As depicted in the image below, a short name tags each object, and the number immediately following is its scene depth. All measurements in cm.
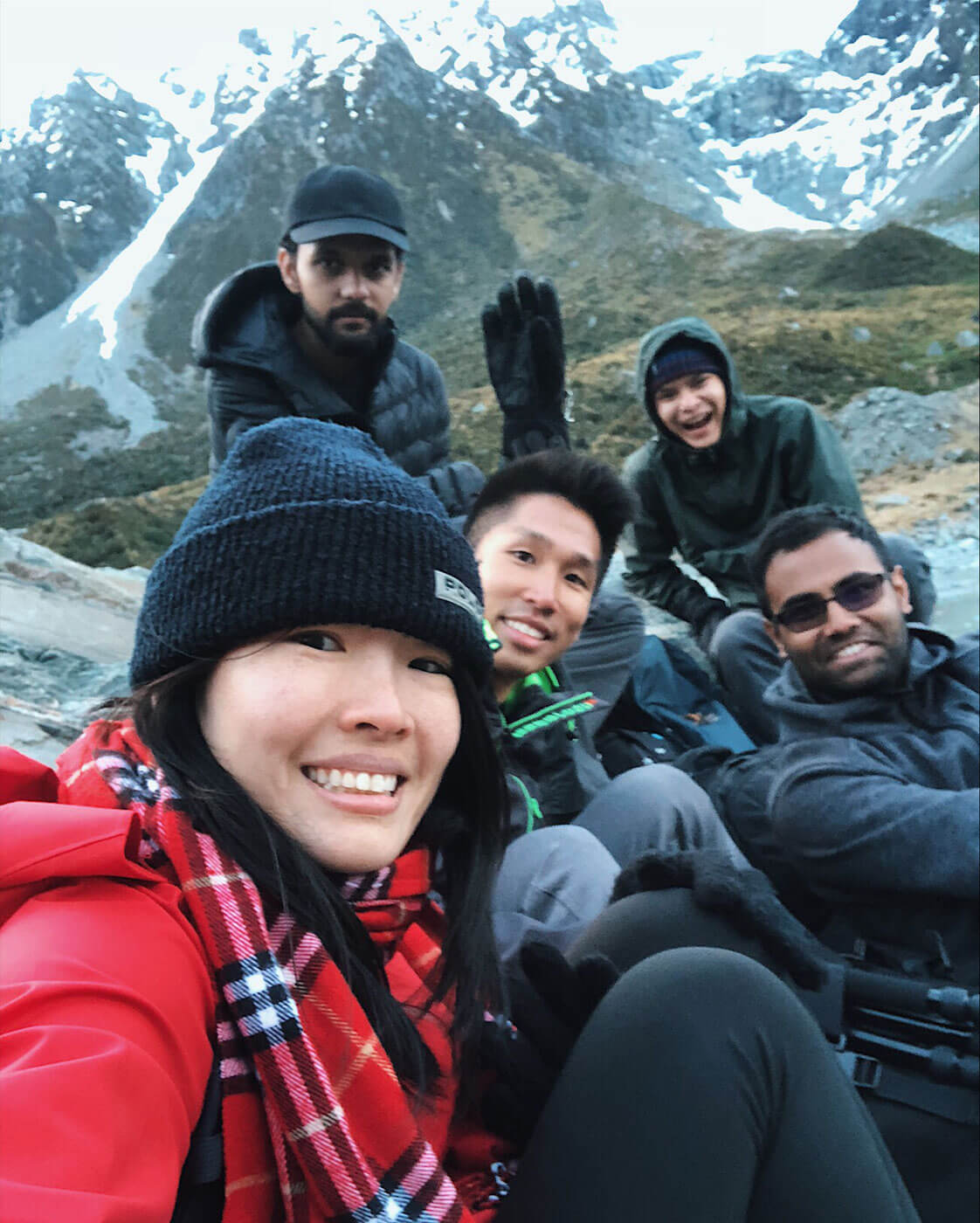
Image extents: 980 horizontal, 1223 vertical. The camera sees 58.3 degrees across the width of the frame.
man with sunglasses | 179
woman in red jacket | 74
